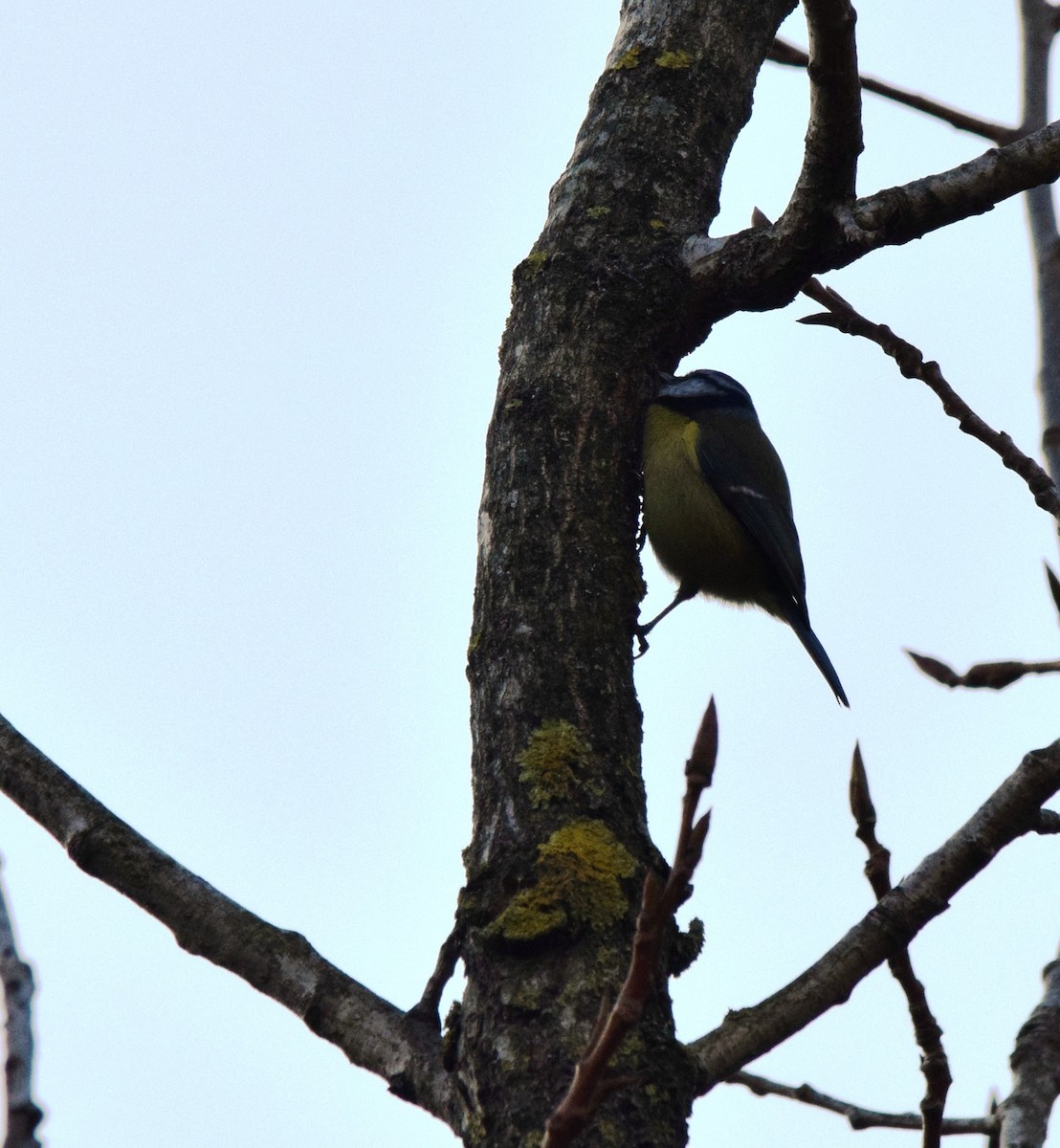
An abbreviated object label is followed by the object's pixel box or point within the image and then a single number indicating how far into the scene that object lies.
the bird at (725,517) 8.12
